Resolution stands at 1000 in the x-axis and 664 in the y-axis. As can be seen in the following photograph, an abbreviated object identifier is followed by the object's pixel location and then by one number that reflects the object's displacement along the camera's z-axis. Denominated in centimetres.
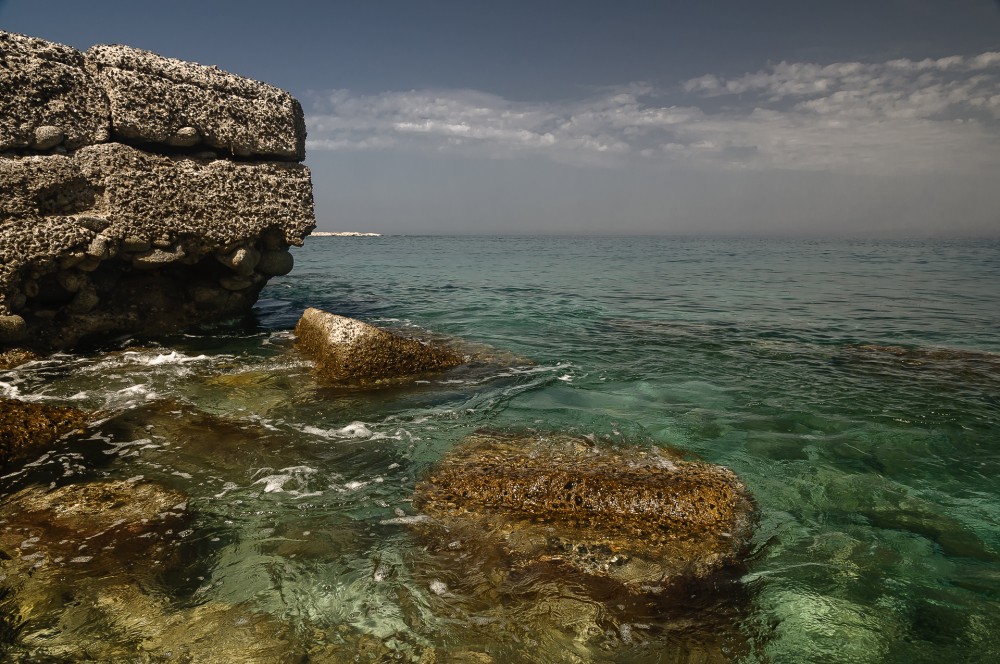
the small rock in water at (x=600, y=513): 367
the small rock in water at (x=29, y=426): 504
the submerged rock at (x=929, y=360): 842
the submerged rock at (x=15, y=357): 774
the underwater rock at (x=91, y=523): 357
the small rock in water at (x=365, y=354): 761
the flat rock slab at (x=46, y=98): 763
